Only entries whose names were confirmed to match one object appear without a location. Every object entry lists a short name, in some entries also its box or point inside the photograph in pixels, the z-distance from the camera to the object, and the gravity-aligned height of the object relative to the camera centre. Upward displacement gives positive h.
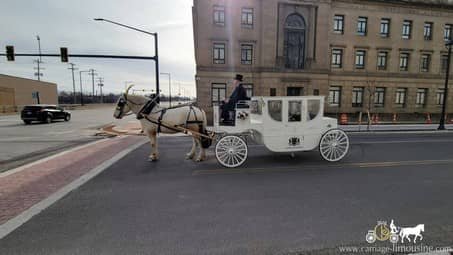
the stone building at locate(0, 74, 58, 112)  41.25 +2.14
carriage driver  6.44 +0.15
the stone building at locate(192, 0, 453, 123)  22.80 +5.97
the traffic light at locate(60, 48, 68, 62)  15.14 +3.33
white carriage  6.20 -0.71
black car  18.58 -1.05
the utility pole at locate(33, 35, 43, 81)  62.59 +9.50
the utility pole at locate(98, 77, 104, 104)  94.14 +7.02
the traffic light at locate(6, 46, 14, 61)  15.07 +3.36
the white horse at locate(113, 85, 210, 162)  6.72 -0.45
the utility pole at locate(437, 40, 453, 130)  15.55 -1.38
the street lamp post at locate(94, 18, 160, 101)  14.85 +3.54
